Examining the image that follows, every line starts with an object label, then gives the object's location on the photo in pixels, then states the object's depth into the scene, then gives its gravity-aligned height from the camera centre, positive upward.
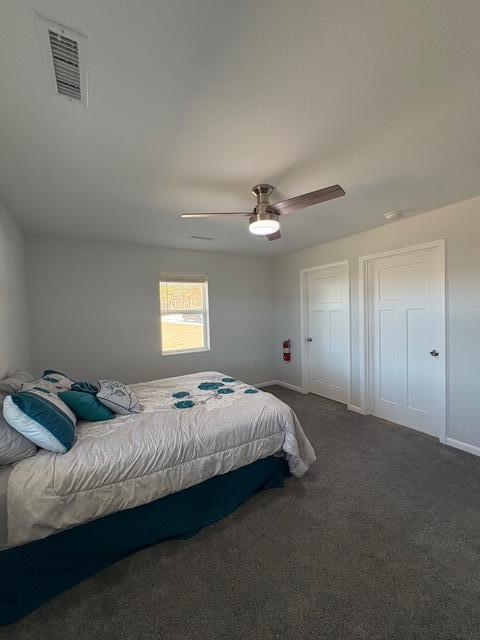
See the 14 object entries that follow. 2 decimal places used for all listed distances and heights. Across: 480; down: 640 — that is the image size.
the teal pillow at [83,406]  1.98 -0.65
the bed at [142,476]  1.38 -0.99
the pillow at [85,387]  2.23 -0.58
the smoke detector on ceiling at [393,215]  2.90 +1.05
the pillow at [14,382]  1.90 -0.49
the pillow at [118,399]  2.13 -0.65
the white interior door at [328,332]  4.01 -0.31
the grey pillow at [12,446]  1.45 -0.69
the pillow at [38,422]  1.51 -0.58
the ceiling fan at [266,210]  1.99 +0.80
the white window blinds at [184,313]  4.29 +0.05
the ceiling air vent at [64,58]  0.99 +1.06
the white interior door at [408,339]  3.02 -0.34
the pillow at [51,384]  2.00 -0.52
